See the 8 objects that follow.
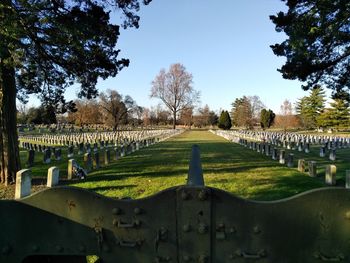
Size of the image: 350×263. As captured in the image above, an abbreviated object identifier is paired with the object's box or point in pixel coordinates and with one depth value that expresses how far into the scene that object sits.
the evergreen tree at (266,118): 87.35
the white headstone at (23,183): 6.30
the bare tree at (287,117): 72.94
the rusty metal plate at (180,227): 1.72
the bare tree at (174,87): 83.00
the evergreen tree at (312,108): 82.25
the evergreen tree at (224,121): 89.62
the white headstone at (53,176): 9.21
